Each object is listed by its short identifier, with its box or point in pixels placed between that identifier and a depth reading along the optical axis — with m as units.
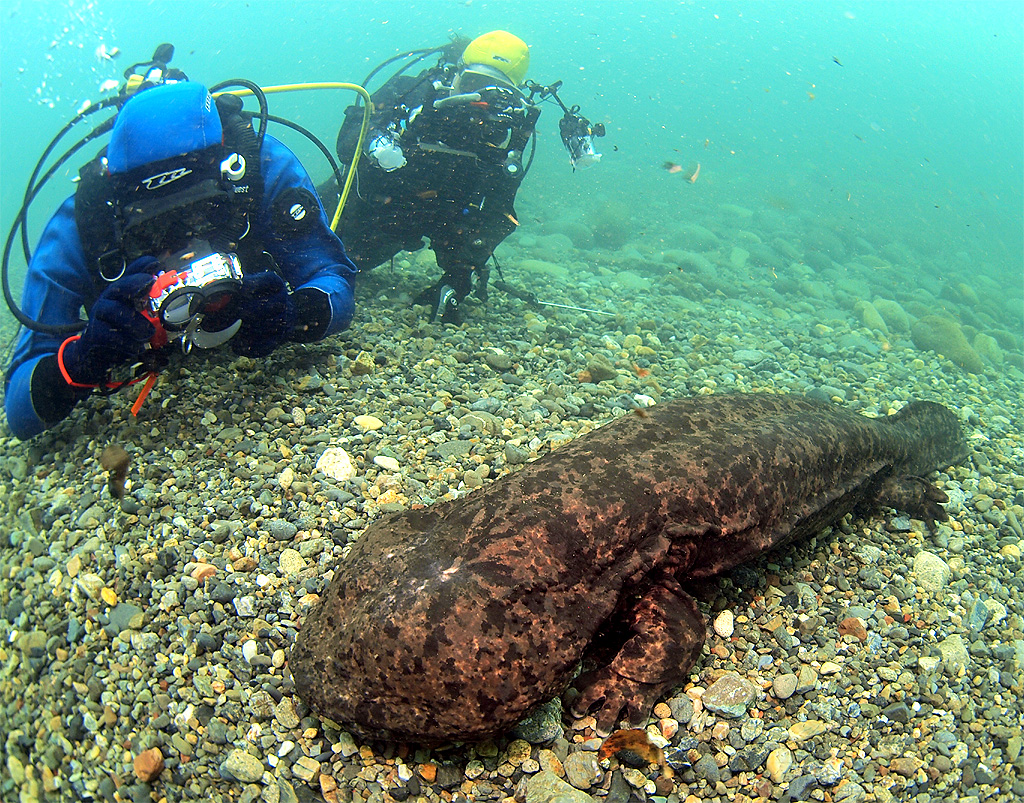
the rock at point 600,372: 5.38
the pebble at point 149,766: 2.13
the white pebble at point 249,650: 2.46
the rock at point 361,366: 4.59
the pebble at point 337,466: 3.41
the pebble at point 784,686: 2.52
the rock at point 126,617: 2.59
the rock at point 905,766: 2.28
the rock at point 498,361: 5.21
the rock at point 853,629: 2.85
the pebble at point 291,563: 2.80
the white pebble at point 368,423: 3.89
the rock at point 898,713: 2.49
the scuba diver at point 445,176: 6.50
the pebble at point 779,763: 2.24
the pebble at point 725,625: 2.76
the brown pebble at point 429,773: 2.16
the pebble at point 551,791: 2.08
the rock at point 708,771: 2.22
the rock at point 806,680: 2.55
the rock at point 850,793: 2.17
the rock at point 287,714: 2.27
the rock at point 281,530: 2.97
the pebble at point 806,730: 2.37
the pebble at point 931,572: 3.27
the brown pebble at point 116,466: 3.29
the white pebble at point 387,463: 3.51
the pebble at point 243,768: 2.10
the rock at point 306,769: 2.13
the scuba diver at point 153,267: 3.22
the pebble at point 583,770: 2.16
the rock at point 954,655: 2.79
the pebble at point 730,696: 2.42
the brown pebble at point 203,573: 2.73
